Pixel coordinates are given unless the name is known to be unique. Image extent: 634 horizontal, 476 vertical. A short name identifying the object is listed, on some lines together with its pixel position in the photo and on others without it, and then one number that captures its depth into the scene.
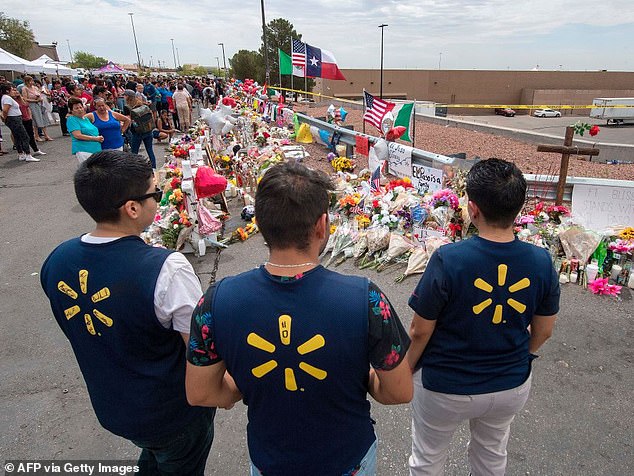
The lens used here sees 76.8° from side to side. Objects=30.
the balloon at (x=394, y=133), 8.27
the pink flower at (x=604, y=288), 4.43
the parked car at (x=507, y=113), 47.03
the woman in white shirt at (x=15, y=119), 10.49
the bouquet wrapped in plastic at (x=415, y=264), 4.94
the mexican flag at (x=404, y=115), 8.61
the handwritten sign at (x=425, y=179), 6.67
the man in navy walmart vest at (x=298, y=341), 1.17
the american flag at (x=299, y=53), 15.14
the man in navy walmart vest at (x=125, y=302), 1.52
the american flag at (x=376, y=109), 8.70
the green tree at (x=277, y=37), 57.34
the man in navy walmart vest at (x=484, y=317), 1.67
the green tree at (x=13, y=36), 48.50
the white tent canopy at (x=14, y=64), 17.90
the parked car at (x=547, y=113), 46.84
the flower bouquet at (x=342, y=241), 5.48
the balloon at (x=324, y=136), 12.80
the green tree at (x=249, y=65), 57.00
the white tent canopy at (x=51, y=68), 22.41
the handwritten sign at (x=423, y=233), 5.30
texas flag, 14.90
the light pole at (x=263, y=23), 30.84
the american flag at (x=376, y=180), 7.11
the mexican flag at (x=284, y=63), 19.07
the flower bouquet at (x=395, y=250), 5.26
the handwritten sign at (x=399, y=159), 7.46
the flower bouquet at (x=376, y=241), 5.43
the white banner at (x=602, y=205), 5.24
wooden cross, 5.30
